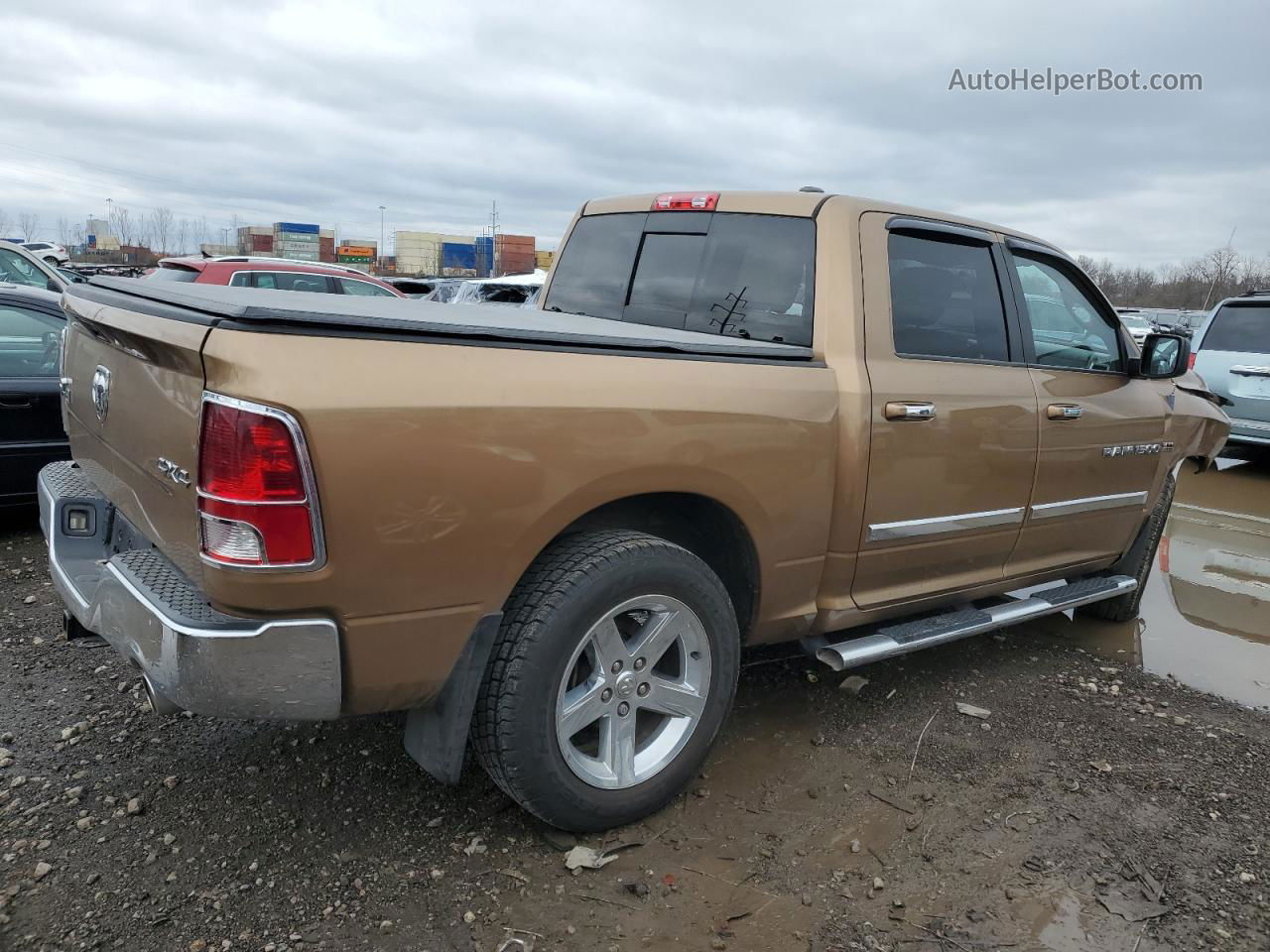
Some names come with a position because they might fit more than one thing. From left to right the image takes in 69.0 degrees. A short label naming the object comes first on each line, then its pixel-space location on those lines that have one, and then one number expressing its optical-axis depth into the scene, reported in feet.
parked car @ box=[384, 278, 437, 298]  63.57
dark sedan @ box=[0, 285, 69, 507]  16.33
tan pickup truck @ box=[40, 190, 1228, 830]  6.84
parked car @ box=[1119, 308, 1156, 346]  65.57
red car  37.52
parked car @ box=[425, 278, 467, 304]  59.31
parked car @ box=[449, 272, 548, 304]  53.83
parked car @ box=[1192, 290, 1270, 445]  29.25
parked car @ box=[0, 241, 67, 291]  35.60
